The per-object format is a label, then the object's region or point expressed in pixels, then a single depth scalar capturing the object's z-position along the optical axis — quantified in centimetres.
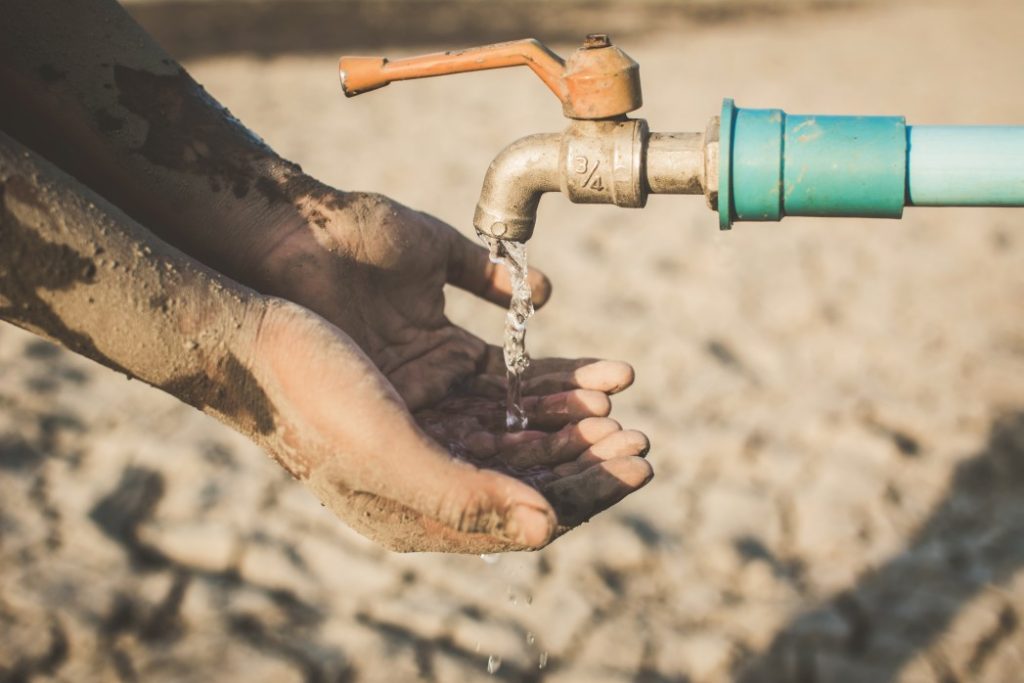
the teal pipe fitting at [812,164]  71
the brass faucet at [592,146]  74
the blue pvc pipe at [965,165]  70
